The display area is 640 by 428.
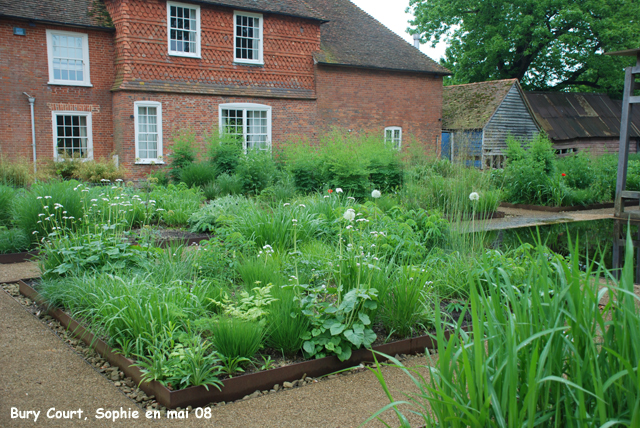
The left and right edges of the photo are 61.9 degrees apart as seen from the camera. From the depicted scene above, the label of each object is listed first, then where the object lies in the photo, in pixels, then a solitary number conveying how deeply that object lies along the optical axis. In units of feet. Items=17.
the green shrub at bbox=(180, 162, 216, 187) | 45.42
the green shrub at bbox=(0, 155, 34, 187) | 39.27
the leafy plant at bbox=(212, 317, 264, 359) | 11.87
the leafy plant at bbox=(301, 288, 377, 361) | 12.34
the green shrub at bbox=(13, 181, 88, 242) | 23.24
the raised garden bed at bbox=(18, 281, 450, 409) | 10.75
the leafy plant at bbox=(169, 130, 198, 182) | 51.96
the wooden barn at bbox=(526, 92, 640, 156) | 86.48
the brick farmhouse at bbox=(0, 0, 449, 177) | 53.26
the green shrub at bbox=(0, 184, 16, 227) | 27.84
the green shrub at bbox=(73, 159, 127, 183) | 48.49
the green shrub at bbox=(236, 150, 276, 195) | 44.09
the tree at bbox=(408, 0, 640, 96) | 88.79
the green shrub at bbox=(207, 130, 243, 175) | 49.98
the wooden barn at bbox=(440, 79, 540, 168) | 80.43
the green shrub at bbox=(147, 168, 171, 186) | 51.23
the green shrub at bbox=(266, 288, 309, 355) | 12.75
